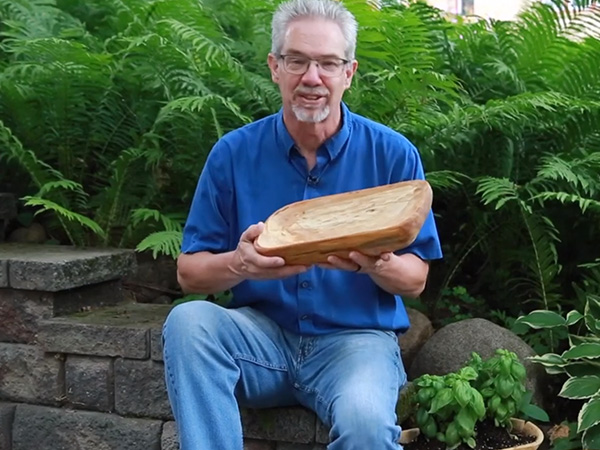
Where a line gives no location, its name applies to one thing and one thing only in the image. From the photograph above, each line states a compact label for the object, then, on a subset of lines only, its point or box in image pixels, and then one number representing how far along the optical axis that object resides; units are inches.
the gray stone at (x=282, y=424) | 105.4
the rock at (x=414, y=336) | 131.9
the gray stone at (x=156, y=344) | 116.6
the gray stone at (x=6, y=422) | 130.0
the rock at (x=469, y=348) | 124.0
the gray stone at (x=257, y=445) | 110.1
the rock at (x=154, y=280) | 147.8
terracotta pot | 107.1
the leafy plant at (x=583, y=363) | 109.0
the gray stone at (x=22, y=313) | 126.0
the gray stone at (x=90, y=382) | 121.6
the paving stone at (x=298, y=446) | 106.3
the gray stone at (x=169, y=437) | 118.3
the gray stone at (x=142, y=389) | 118.3
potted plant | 104.0
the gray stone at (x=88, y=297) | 126.8
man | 92.0
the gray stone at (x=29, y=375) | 125.7
